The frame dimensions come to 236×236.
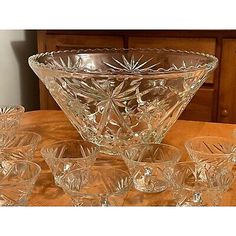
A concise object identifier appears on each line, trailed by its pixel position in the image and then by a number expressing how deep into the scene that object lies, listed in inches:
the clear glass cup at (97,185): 22.1
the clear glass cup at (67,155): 26.4
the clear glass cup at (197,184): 23.2
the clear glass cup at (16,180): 23.5
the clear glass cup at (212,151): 27.3
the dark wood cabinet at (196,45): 68.3
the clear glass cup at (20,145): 28.5
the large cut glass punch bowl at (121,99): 28.7
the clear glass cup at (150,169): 25.2
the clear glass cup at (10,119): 32.6
